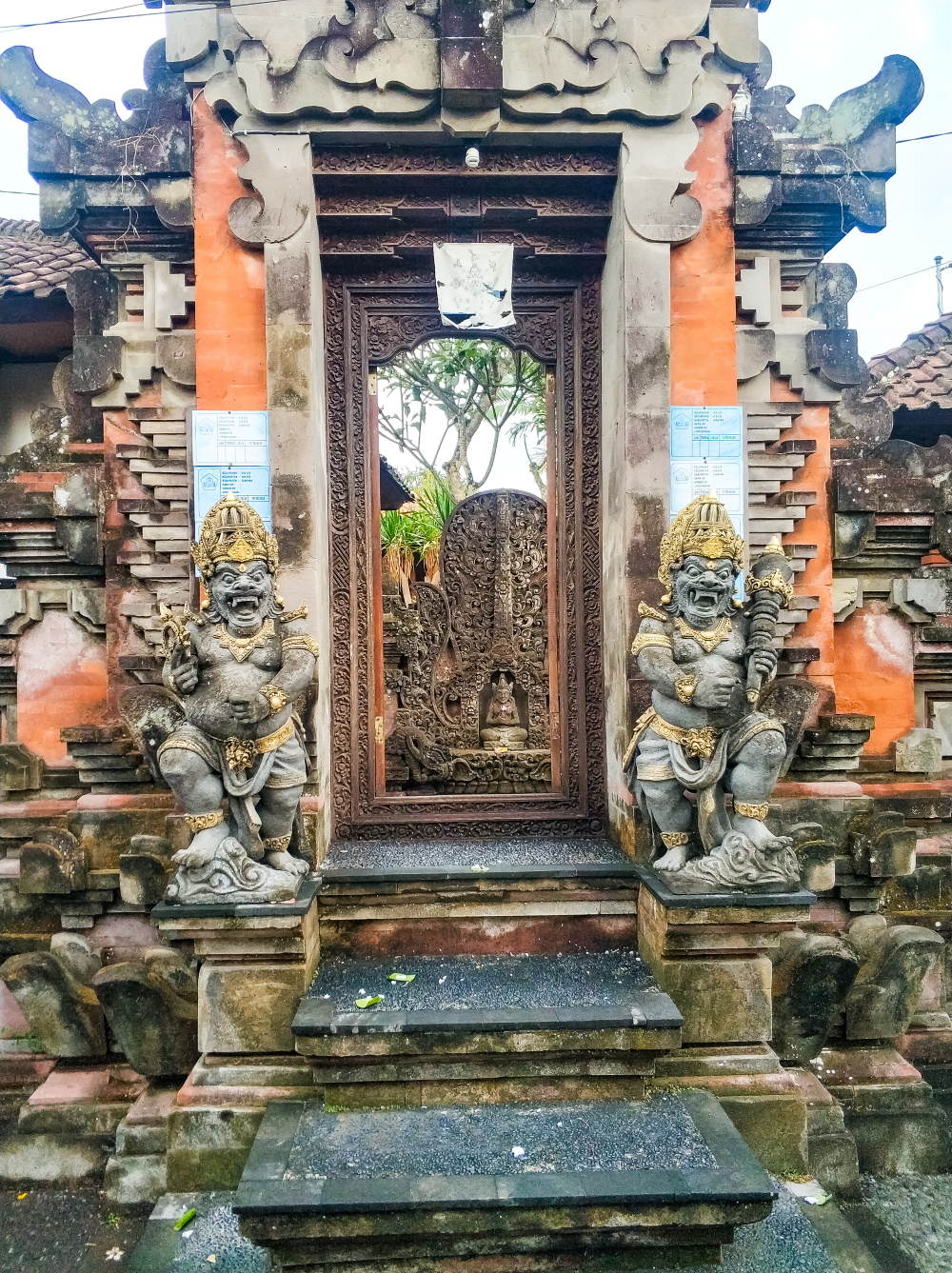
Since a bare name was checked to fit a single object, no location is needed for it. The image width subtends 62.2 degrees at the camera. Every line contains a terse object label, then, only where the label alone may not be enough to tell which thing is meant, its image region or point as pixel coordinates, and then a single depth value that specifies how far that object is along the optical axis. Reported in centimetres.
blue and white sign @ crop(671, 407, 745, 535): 499
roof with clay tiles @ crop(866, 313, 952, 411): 774
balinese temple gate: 387
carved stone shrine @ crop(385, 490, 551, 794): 828
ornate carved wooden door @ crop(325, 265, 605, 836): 540
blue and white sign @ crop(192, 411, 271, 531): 487
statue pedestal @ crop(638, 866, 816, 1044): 398
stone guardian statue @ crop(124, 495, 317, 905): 385
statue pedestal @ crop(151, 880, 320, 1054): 389
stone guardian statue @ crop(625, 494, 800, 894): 395
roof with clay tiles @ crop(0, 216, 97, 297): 787
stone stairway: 305
